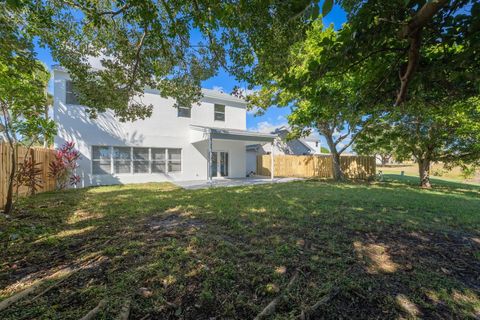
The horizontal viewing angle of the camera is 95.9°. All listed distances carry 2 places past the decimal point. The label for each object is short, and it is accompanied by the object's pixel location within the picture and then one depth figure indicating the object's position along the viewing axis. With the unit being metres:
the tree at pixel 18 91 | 4.25
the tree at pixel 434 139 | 9.64
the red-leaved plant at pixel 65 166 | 9.19
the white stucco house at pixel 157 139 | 10.54
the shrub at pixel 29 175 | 6.71
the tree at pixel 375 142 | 12.40
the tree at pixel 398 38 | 2.23
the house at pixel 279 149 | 19.62
